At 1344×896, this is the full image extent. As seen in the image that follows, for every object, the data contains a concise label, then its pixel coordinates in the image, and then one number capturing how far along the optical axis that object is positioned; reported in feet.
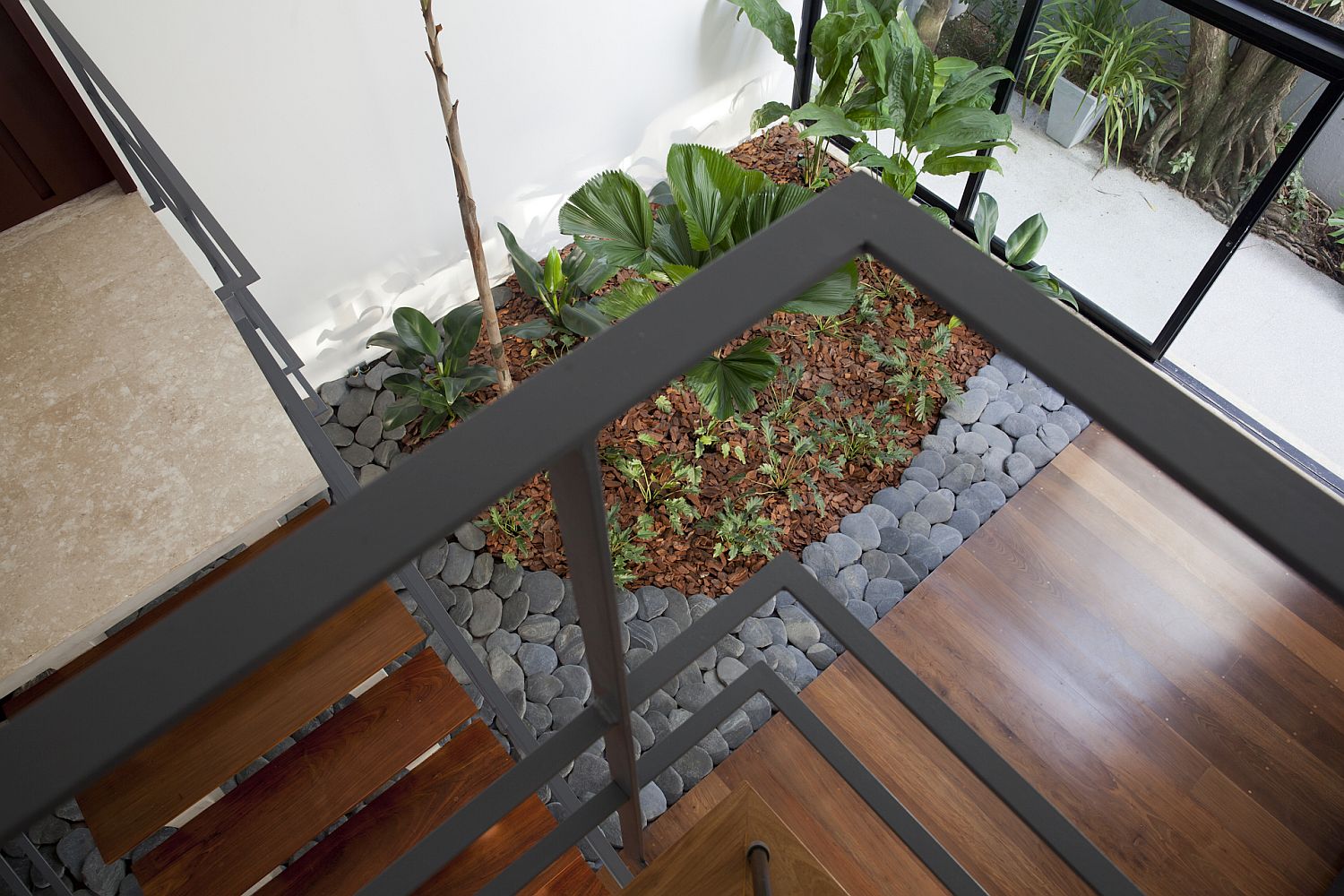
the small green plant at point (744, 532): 10.25
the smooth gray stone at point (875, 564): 10.27
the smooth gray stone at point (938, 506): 10.64
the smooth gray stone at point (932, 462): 10.99
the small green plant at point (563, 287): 11.12
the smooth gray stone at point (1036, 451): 11.12
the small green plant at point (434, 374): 10.60
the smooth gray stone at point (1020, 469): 10.94
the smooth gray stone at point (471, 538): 10.30
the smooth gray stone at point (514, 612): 9.89
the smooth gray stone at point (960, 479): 10.87
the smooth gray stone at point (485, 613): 9.84
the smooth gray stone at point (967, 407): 11.45
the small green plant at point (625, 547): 10.05
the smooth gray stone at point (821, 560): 10.24
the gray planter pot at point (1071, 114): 11.07
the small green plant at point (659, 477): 10.60
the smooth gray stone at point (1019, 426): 11.37
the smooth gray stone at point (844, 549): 10.35
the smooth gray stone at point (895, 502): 10.68
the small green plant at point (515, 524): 10.28
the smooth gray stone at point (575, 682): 9.47
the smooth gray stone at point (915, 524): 10.53
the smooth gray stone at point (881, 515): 10.61
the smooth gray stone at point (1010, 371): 11.87
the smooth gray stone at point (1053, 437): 11.26
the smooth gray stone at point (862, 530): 10.46
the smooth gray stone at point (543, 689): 9.41
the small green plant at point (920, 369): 11.50
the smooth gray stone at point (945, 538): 10.40
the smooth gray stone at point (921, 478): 10.89
